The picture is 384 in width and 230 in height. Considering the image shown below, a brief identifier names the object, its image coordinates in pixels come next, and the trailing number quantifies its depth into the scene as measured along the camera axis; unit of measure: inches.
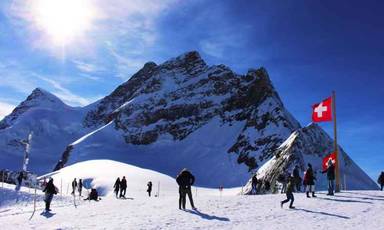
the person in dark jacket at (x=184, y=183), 927.7
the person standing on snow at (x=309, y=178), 1035.1
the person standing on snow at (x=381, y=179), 1529.3
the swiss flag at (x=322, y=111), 1169.4
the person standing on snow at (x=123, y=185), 1568.0
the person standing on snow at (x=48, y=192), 1061.1
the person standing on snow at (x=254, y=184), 1753.4
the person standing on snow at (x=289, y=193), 888.3
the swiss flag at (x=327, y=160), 1175.1
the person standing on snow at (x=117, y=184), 1601.0
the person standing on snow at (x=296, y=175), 1007.0
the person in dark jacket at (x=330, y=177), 1071.5
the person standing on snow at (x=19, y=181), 1709.9
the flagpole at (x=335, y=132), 1152.8
